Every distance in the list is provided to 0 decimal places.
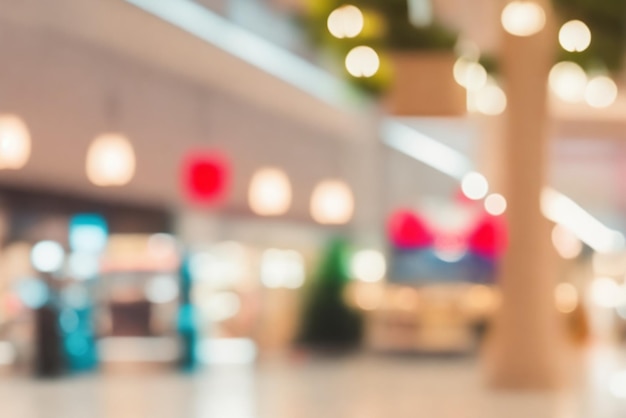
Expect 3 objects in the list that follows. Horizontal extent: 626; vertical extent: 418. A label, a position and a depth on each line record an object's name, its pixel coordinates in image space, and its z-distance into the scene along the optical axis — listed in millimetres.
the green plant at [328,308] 21123
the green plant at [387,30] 11017
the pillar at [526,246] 11426
